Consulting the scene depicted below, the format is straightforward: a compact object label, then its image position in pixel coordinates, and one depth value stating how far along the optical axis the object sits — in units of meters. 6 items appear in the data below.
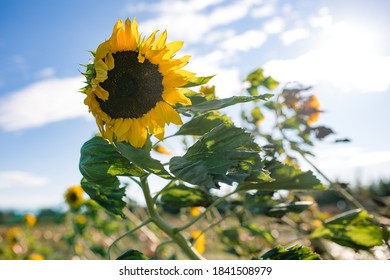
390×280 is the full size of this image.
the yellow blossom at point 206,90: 1.00
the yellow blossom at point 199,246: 1.54
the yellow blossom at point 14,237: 3.19
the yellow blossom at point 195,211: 1.85
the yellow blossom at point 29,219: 3.32
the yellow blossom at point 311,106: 1.01
